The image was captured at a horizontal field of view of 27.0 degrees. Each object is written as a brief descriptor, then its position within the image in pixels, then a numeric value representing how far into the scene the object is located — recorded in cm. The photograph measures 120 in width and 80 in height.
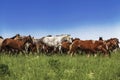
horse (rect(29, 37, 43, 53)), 1991
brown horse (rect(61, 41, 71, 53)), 1990
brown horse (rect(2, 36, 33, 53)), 1861
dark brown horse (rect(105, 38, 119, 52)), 2010
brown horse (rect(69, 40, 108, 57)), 1807
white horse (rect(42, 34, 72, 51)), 2174
